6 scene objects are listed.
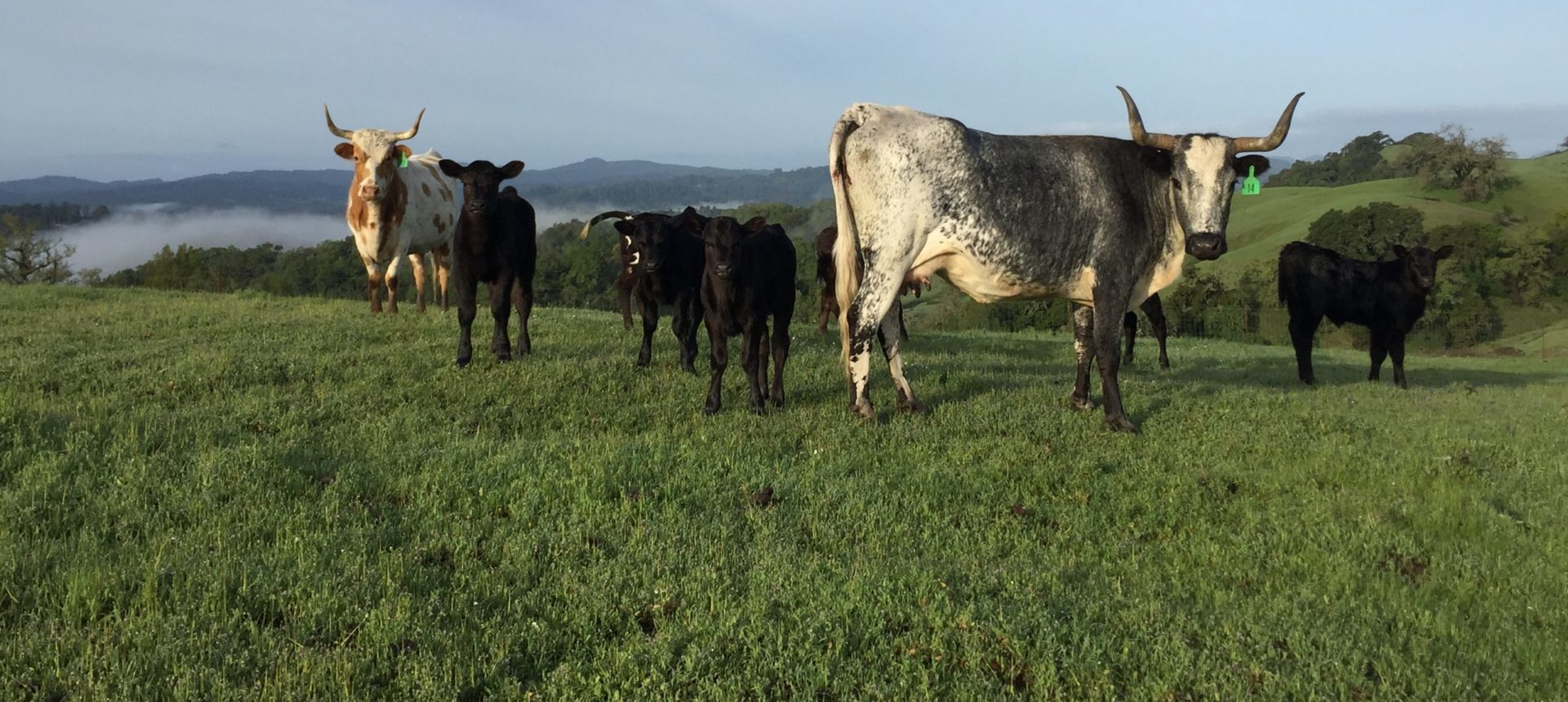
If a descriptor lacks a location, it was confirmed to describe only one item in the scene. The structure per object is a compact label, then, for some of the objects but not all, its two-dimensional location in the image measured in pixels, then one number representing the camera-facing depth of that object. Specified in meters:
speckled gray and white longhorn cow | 8.21
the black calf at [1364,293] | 13.03
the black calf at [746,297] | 8.34
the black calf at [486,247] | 9.85
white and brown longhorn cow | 13.99
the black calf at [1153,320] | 13.84
